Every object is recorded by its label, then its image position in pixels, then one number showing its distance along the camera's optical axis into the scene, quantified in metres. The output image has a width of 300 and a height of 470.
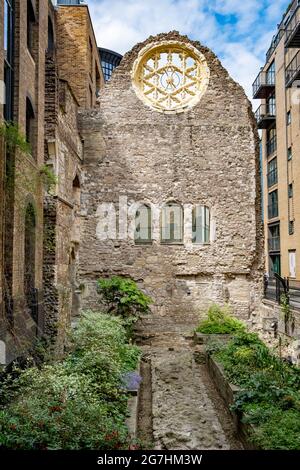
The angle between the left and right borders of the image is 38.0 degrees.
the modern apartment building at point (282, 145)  25.67
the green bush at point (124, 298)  13.61
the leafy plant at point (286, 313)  12.03
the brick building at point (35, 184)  8.07
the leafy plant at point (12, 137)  7.79
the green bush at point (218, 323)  13.69
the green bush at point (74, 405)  5.06
